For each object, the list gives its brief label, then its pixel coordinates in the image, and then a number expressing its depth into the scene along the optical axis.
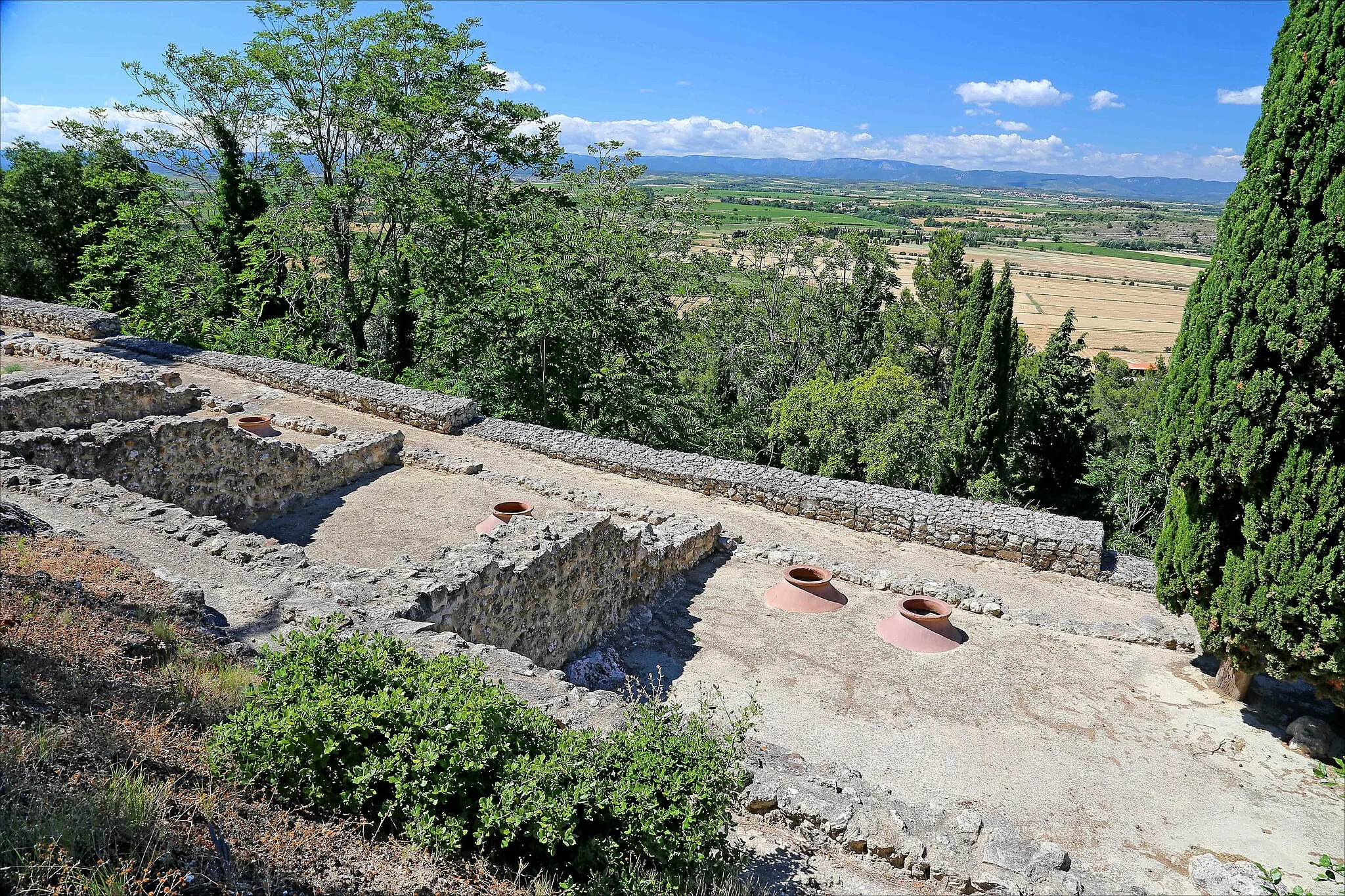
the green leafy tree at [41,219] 26.95
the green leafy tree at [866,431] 19.12
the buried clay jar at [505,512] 10.95
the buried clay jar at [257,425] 13.27
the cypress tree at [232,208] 24.14
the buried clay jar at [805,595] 10.02
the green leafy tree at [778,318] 27.94
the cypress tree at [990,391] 23.05
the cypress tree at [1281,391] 7.03
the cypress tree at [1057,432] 27.22
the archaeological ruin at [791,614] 5.96
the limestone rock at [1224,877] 5.34
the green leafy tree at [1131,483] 20.75
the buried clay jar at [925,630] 9.21
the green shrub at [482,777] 4.01
